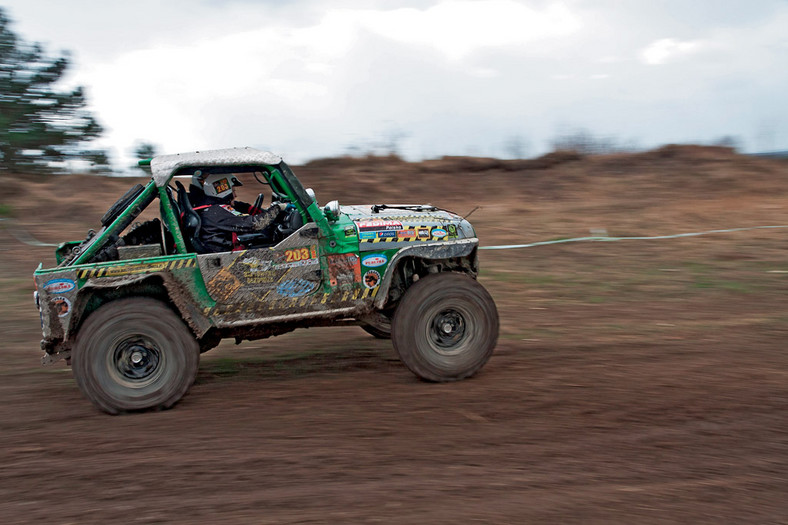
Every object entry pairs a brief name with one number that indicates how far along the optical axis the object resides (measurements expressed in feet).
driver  19.63
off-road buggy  18.51
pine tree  47.78
